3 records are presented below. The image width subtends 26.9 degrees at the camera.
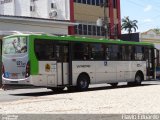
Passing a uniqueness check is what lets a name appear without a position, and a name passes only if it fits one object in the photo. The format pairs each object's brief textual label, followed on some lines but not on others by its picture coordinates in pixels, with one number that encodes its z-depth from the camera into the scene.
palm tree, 69.22
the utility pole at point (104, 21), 38.02
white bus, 16.89
